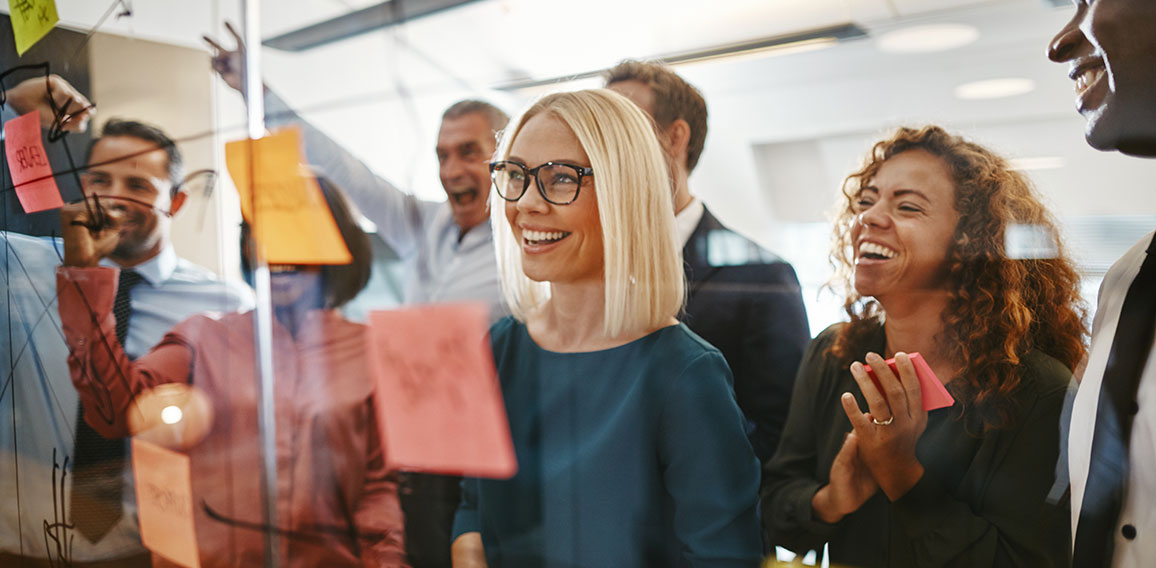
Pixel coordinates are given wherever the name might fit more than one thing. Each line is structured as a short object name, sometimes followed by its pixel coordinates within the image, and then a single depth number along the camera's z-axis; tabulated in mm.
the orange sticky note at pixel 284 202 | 750
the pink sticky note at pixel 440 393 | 682
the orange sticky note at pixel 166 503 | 816
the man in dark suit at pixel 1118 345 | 513
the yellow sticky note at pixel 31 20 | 847
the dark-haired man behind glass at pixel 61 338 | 812
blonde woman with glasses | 613
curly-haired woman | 530
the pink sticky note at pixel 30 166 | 854
